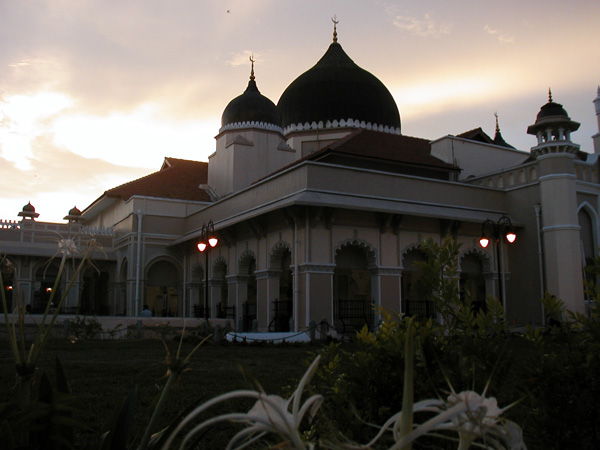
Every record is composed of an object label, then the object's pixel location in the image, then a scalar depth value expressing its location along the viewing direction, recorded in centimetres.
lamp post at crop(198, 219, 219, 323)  1838
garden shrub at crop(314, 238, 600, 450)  267
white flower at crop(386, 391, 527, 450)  131
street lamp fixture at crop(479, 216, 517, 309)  1772
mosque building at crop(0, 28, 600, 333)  1956
